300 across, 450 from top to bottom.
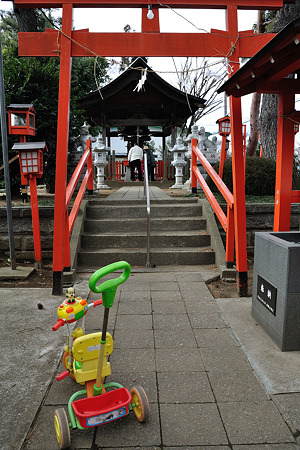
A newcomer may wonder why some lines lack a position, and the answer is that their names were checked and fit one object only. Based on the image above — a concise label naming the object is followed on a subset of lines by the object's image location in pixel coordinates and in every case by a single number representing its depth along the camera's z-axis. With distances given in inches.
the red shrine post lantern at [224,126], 322.0
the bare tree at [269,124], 401.1
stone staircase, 213.8
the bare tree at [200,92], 793.6
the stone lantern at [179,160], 411.8
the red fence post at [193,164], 277.0
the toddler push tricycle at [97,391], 73.3
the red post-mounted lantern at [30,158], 201.8
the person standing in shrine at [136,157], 494.3
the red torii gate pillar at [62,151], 163.2
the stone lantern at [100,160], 420.8
